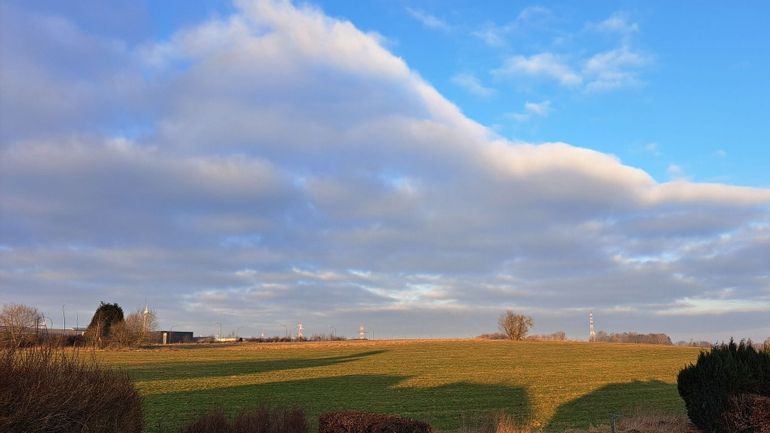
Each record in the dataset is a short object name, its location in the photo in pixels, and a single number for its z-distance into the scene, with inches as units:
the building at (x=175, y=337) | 5324.8
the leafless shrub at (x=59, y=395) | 351.6
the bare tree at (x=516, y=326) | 5310.0
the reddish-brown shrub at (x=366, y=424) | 422.3
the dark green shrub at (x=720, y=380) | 614.5
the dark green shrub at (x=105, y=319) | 4133.4
